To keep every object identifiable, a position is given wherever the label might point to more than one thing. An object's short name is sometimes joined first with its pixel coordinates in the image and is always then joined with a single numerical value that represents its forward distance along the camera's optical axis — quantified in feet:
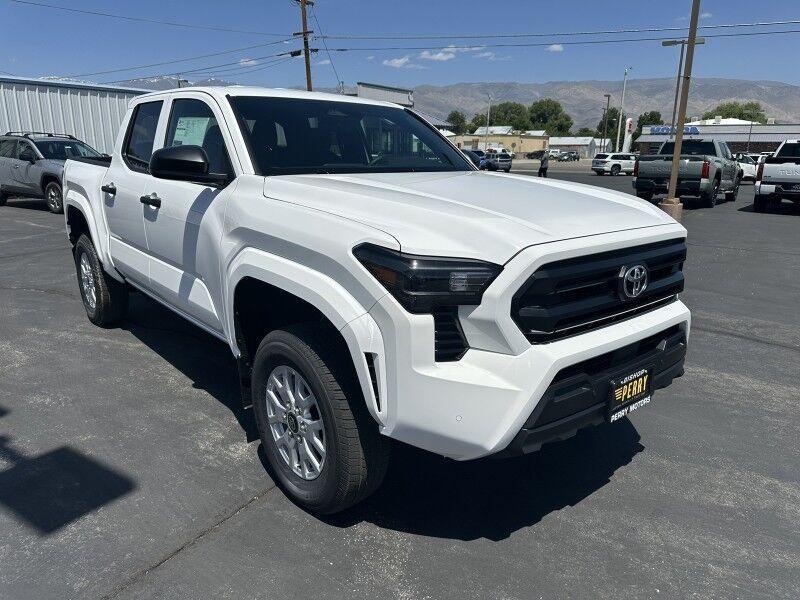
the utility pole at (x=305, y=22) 108.68
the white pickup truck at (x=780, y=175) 51.19
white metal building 61.21
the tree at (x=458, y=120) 477.53
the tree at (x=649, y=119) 449.89
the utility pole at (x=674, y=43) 53.33
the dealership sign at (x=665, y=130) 221.70
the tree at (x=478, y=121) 504.39
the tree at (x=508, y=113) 548.72
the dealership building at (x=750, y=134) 236.84
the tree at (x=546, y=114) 541.75
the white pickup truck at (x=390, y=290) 7.59
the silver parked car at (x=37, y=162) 46.73
